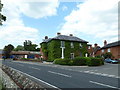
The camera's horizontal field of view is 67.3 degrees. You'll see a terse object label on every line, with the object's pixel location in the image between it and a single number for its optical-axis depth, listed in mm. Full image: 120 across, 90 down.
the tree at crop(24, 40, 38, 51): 71303
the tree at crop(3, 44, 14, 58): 47265
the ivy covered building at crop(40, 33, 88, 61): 27933
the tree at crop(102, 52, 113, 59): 33638
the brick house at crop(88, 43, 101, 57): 42020
